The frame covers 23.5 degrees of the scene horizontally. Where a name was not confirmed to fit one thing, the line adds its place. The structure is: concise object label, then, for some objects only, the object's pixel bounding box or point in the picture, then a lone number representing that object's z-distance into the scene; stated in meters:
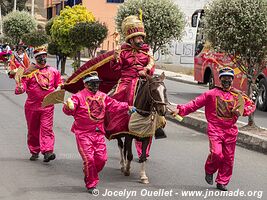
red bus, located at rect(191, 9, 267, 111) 19.12
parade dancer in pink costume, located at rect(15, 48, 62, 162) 10.43
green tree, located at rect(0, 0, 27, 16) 97.19
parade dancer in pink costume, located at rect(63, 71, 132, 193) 8.32
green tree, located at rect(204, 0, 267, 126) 13.36
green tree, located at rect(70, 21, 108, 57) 28.14
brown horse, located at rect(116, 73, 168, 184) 8.43
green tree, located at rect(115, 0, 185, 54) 24.55
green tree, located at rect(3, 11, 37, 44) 51.25
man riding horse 9.73
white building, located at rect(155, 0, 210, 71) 43.19
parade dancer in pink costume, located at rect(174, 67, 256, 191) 8.59
